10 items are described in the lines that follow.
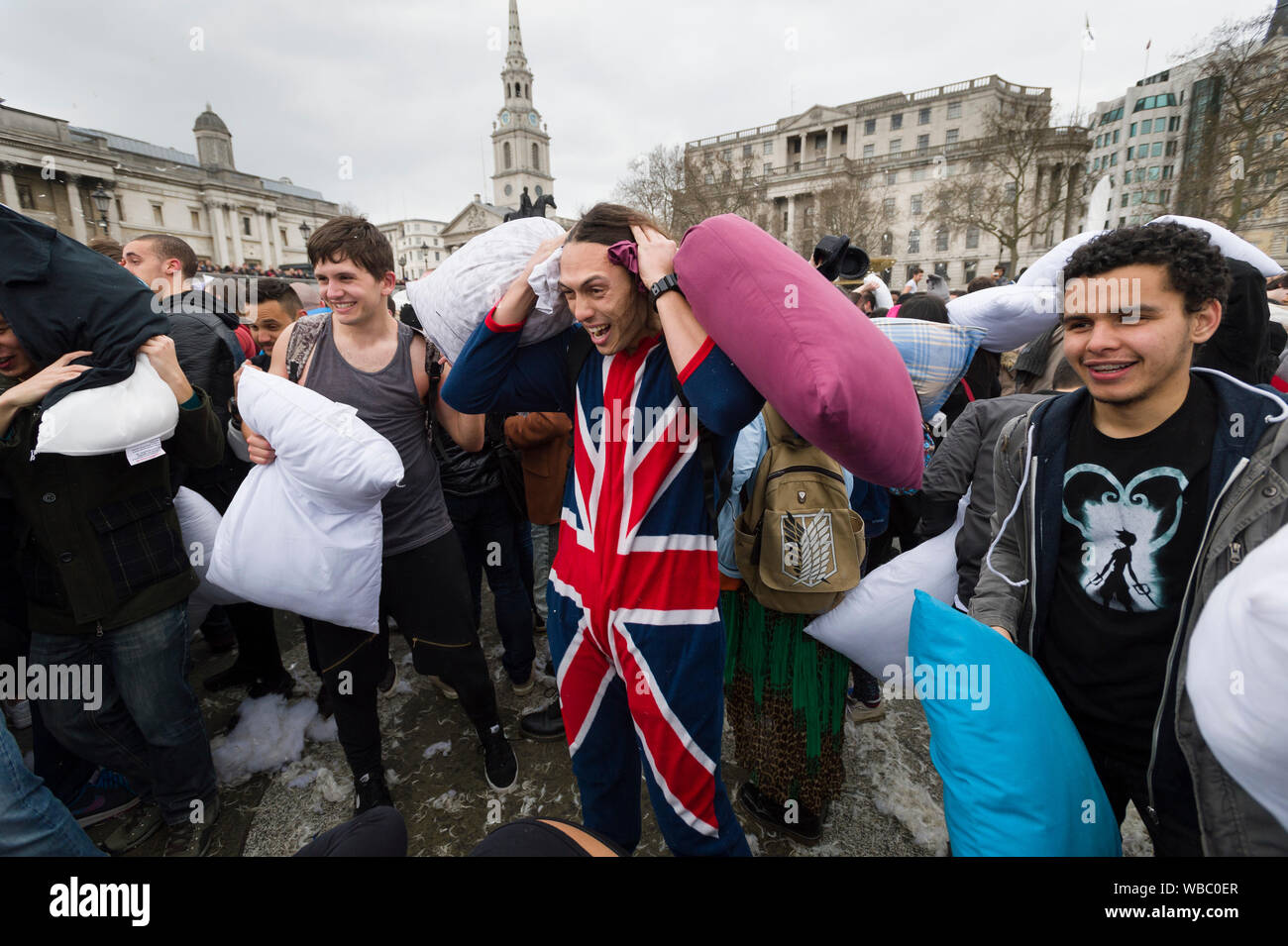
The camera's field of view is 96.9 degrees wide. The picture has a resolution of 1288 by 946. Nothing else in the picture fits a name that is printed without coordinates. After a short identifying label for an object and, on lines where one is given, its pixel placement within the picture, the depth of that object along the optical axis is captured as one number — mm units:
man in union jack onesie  1409
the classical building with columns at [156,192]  37219
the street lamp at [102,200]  13469
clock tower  77500
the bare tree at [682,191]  31281
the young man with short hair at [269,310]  3900
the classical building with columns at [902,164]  46062
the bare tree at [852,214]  35656
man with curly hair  1174
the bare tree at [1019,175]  29781
